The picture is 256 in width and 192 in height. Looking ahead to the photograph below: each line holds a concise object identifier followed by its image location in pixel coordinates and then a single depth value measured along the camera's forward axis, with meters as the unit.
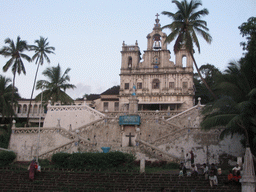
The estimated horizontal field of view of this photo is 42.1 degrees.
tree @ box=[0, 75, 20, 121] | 39.97
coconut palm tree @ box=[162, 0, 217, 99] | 31.12
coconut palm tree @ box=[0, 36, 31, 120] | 41.22
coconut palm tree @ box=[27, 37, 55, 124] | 44.37
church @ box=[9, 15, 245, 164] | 26.72
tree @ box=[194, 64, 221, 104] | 52.31
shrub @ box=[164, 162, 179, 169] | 24.36
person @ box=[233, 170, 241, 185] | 18.72
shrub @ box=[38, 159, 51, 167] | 25.56
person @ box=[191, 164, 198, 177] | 20.39
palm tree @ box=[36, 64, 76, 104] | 44.75
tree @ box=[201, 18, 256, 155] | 20.95
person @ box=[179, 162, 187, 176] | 20.77
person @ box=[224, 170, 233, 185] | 18.86
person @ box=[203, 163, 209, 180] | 19.65
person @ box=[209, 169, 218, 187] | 18.80
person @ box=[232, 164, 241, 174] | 19.06
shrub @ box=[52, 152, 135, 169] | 23.36
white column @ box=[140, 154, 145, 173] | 21.96
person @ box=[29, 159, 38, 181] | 21.20
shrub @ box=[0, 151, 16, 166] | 24.72
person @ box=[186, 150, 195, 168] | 22.63
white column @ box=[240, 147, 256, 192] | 17.45
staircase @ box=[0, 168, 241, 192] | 19.14
